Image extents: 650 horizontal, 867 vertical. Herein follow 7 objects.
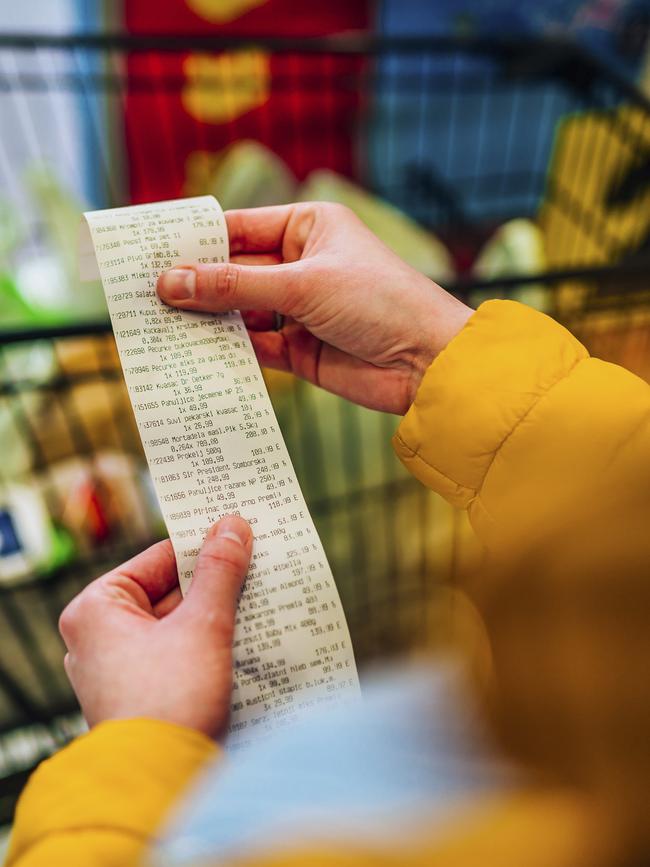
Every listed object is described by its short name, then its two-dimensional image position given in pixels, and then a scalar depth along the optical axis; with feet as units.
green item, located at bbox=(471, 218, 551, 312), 4.12
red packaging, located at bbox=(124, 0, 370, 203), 7.07
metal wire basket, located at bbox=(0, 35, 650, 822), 3.57
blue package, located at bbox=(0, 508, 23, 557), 3.97
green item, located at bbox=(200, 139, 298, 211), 5.46
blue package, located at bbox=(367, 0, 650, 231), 6.24
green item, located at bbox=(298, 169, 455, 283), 5.12
